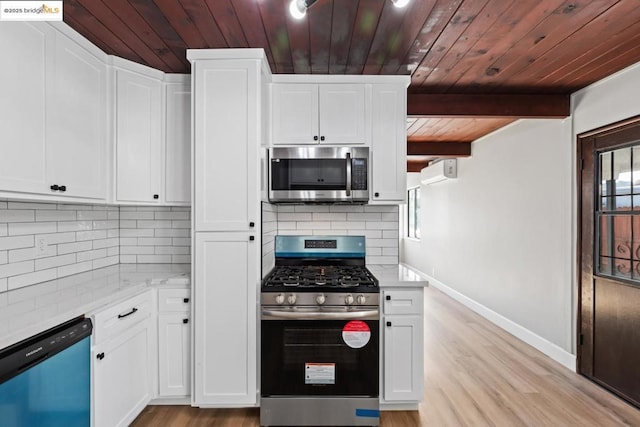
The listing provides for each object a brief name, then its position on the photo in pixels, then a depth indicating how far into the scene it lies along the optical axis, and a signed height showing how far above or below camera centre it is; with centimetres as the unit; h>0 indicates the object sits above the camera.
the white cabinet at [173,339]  235 -85
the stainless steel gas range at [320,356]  221 -91
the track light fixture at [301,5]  145 +87
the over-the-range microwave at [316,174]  257 +29
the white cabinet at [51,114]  161 +53
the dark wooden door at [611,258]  254 -36
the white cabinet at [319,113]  268 +77
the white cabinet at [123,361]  182 -86
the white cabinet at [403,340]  231 -84
